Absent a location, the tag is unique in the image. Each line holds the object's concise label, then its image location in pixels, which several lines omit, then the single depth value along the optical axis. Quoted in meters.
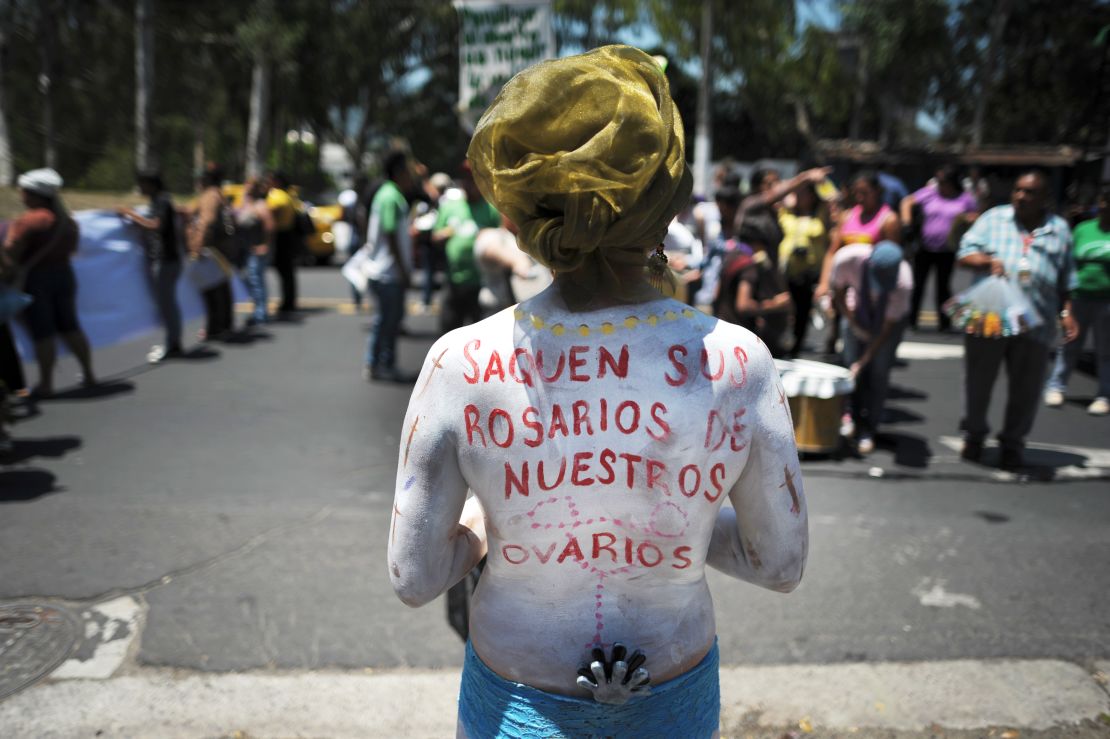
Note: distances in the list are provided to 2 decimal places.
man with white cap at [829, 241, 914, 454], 5.96
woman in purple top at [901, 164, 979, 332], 10.54
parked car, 18.19
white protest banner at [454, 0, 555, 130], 6.54
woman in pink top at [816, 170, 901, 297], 6.32
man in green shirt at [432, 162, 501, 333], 6.95
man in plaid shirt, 5.49
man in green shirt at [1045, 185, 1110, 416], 6.95
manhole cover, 3.34
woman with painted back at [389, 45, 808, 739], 1.33
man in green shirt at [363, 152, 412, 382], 7.83
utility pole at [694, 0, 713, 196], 20.62
